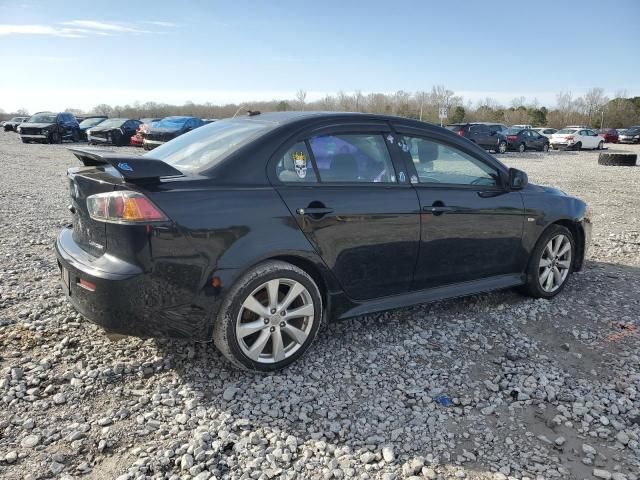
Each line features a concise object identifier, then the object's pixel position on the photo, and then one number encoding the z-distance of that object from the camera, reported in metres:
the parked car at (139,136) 21.73
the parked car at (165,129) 20.64
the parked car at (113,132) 24.02
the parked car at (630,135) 40.03
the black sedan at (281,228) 2.88
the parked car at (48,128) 25.95
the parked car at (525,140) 27.11
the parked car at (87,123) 28.19
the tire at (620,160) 20.38
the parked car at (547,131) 42.72
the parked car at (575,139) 31.42
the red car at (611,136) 41.94
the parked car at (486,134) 25.52
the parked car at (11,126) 38.84
